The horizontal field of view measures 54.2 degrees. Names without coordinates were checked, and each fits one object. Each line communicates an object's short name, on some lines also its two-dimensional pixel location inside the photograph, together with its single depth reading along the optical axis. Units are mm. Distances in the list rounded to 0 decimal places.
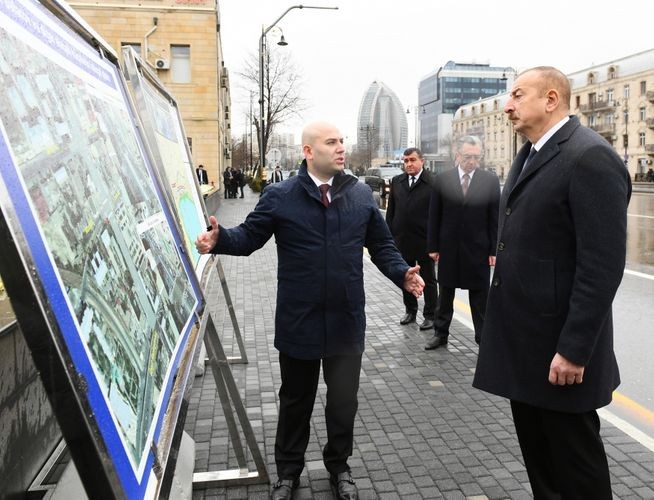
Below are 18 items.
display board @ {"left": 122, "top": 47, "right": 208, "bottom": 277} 3008
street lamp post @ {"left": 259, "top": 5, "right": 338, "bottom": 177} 22752
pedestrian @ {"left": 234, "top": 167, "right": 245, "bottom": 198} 39138
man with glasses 5984
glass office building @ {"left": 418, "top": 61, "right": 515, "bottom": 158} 144250
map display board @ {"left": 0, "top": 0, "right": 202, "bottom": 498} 1115
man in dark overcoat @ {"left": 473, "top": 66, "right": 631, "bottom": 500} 2391
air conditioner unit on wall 34494
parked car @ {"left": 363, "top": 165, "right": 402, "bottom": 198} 37031
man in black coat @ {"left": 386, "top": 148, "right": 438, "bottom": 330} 6977
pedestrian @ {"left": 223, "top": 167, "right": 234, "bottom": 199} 38469
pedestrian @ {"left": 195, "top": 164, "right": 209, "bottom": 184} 28856
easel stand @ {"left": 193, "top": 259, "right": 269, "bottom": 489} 3283
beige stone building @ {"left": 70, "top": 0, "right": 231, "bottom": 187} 35094
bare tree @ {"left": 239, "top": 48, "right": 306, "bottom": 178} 41688
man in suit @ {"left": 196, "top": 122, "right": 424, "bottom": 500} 3242
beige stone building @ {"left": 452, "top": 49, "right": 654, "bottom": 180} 79125
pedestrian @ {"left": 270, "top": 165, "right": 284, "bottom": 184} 26922
